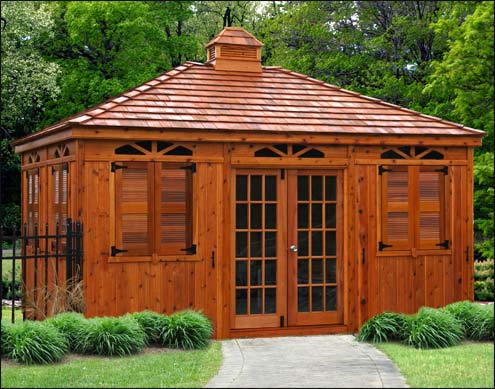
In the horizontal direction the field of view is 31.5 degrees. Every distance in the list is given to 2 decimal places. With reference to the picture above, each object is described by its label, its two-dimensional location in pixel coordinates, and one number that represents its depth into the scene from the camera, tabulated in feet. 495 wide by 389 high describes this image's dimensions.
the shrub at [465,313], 37.02
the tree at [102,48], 86.53
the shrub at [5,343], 32.01
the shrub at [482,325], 36.47
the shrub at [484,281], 57.16
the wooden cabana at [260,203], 37.47
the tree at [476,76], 44.09
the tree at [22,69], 83.56
